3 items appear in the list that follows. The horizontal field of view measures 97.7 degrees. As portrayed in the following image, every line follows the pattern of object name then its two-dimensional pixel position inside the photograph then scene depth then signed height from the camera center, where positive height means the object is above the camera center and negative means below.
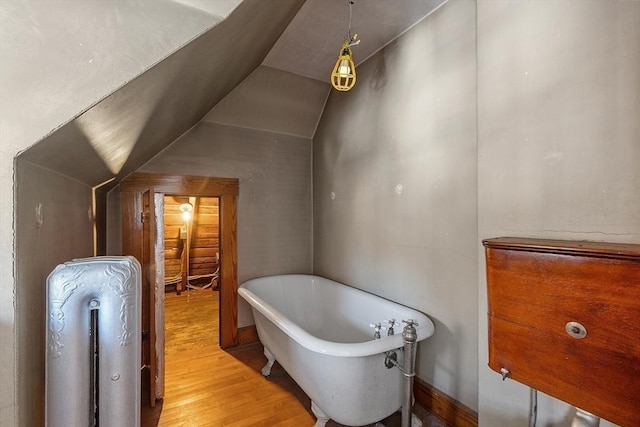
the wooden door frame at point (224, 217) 2.62 -0.02
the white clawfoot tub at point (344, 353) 1.50 -0.89
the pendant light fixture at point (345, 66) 1.75 +0.94
